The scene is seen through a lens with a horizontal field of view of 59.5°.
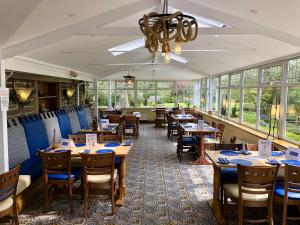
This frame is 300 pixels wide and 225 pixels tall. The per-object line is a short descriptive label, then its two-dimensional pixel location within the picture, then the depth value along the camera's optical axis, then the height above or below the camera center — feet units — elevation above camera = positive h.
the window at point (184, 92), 45.83 +1.12
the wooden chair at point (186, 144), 20.54 -3.53
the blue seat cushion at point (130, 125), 30.01 -3.12
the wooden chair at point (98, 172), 11.03 -3.17
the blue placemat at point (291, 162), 11.07 -2.66
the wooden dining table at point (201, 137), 19.68 -2.89
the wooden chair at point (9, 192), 8.70 -3.42
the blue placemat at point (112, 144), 13.96 -2.48
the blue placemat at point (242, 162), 11.06 -2.66
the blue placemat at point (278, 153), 12.74 -2.62
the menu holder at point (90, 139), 13.84 -2.17
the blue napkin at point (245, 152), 12.74 -2.58
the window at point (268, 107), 18.01 -0.58
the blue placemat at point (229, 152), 12.50 -2.58
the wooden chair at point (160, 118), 37.39 -2.84
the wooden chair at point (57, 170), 11.37 -3.26
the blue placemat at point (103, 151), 12.65 -2.57
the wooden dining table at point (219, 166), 10.95 -2.73
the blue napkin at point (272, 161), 11.15 -2.67
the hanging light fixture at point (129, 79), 34.55 +2.55
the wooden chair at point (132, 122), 29.68 -2.72
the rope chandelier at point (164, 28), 8.30 +2.32
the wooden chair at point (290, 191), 9.34 -3.37
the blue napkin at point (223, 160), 11.02 -2.62
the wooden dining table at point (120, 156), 12.36 -2.75
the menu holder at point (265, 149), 12.26 -2.30
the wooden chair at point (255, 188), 9.43 -3.31
